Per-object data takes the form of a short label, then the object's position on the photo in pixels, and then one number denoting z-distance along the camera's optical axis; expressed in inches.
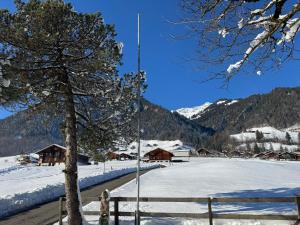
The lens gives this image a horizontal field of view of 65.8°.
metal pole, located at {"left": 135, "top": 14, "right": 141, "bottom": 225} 313.1
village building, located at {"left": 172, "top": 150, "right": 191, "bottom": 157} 4357.7
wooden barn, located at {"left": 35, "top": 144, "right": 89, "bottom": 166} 2459.2
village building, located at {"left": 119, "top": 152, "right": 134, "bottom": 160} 3875.3
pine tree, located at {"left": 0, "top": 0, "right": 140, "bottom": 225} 370.6
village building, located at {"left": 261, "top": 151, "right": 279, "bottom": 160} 4085.9
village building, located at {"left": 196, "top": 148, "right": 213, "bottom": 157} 4619.3
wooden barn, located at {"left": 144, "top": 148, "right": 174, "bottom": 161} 3193.6
